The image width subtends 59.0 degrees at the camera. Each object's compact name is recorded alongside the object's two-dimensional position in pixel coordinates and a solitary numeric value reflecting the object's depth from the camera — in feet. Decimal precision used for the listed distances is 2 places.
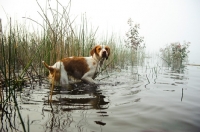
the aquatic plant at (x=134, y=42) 47.45
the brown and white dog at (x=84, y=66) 14.89
